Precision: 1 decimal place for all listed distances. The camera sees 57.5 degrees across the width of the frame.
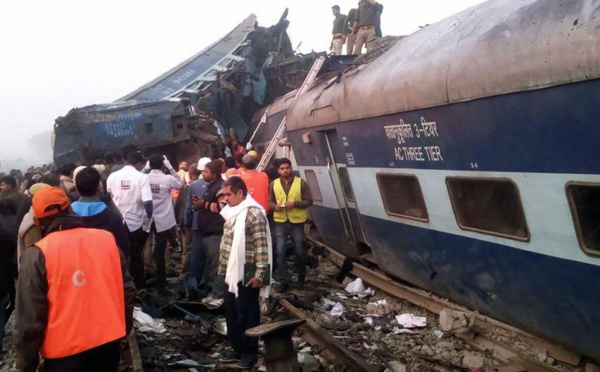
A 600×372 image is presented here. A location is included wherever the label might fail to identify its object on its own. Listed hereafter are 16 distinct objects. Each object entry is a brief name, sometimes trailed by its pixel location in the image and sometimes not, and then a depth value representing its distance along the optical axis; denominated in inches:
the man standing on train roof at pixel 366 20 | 537.0
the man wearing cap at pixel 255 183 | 307.7
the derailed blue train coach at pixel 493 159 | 141.5
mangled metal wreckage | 494.9
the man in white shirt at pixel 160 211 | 296.8
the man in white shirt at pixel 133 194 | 275.4
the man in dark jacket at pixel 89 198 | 176.2
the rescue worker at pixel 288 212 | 300.5
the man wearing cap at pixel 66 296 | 118.0
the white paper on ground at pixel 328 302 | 291.1
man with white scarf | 190.9
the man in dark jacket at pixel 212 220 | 273.4
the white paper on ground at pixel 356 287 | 309.5
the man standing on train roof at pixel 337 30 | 598.2
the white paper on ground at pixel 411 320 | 246.7
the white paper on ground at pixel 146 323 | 247.8
